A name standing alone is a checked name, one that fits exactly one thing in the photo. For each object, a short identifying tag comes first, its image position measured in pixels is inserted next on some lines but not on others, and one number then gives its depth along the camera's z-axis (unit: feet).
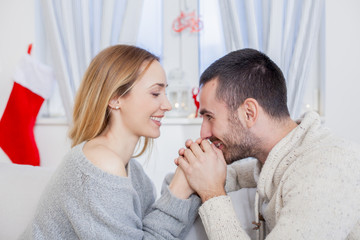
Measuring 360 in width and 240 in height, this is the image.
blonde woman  3.24
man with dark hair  2.71
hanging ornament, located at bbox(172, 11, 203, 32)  7.52
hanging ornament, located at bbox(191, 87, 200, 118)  7.20
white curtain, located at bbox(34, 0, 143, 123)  7.28
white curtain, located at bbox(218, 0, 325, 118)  6.66
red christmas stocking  7.72
